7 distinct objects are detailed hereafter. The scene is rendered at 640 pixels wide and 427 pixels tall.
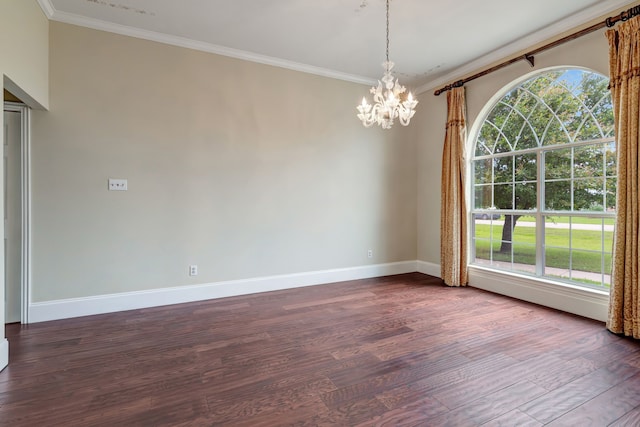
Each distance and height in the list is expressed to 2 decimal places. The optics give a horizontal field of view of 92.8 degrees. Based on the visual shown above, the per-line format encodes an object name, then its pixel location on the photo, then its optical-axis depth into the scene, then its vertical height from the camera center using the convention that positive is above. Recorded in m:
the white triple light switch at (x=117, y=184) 3.39 +0.30
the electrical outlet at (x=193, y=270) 3.79 -0.73
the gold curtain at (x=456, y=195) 4.43 +0.24
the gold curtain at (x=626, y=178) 2.69 +0.30
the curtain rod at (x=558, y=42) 2.77 +1.83
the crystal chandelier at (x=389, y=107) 2.80 +0.99
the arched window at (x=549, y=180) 3.21 +0.38
